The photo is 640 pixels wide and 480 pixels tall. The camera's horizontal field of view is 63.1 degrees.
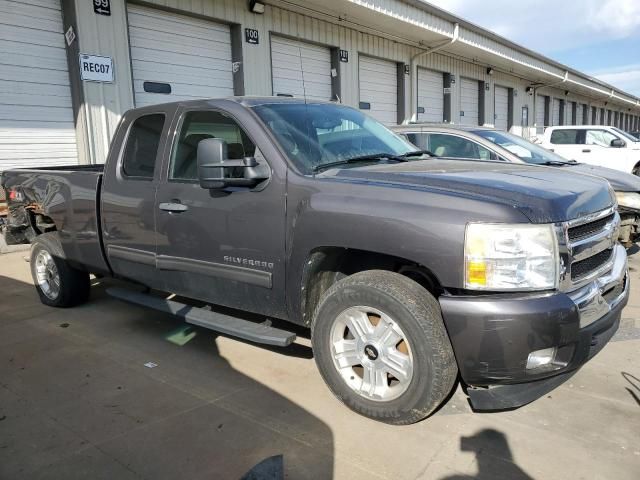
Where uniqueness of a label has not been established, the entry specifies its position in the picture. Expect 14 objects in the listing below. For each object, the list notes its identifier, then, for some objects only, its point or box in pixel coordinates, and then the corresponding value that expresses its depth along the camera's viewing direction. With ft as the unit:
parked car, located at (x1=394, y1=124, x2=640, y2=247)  20.30
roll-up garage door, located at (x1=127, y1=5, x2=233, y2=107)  31.76
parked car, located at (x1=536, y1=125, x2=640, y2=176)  42.09
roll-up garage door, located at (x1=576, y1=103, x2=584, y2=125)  116.09
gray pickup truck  8.36
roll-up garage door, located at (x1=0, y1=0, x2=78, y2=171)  26.53
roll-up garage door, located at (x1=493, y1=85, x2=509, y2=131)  76.23
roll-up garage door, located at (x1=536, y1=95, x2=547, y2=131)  91.28
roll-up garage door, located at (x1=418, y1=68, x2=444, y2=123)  58.00
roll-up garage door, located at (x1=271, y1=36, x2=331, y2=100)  40.27
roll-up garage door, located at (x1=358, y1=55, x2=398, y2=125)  49.57
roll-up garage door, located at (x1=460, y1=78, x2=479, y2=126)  66.64
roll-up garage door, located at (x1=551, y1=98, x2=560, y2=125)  100.27
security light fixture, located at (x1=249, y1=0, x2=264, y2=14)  36.63
